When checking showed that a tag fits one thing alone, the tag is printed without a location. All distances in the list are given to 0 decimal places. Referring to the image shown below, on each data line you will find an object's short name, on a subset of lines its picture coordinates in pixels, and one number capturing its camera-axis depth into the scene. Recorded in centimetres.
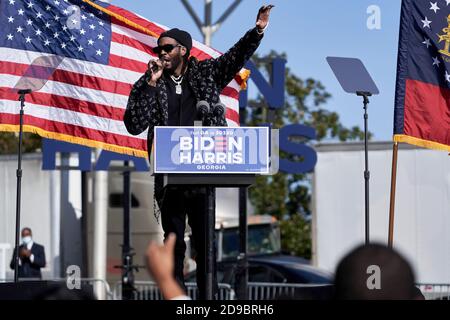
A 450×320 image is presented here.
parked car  1661
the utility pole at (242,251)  1513
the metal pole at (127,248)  1686
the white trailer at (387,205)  1783
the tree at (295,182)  3738
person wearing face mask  1686
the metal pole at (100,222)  2025
